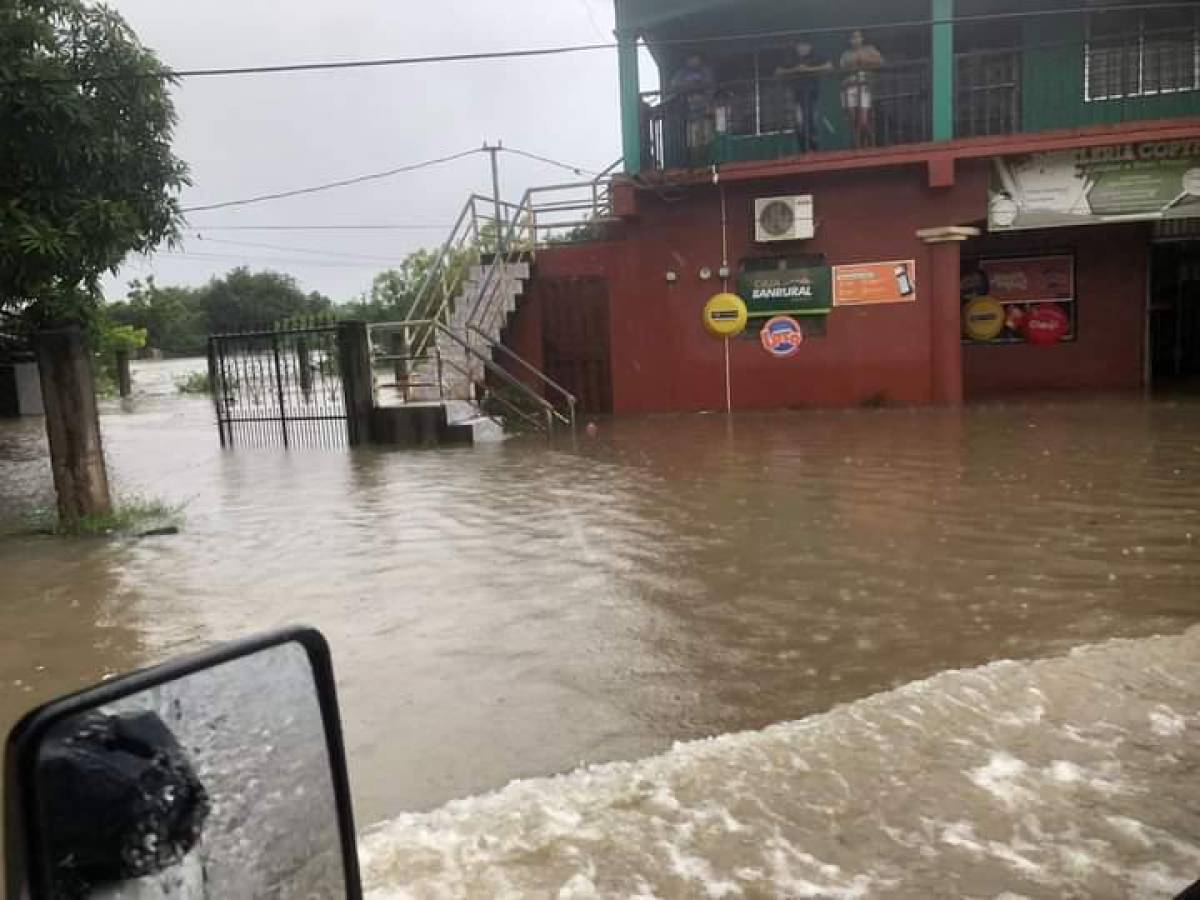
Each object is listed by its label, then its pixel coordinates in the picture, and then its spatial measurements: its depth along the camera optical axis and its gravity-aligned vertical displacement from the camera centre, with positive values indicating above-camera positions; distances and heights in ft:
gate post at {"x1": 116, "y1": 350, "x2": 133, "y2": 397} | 108.22 -1.59
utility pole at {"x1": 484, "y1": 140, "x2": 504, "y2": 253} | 58.23 +8.13
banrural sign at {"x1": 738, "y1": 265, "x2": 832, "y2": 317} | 54.13 +1.29
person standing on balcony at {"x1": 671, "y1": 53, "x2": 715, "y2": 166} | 52.34 +10.76
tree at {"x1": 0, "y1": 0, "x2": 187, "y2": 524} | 26.99 +5.30
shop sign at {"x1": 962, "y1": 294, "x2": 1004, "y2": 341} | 59.41 -0.86
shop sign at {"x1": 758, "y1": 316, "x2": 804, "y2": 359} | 54.90 -1.09
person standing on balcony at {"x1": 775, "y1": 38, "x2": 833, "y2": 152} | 52.60 +11.03
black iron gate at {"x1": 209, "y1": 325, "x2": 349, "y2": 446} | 53.98 -2.35
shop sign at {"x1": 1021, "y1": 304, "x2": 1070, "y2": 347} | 58.90 -1.53
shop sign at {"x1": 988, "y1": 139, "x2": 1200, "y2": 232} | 49.14 +5.31
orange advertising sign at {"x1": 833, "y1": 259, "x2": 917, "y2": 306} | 52.95 +1.38
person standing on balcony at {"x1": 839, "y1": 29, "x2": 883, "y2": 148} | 49.47 +10.92
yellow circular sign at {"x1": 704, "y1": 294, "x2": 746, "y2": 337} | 54.85 +0.31
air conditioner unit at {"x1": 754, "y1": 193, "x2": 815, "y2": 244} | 52.95 +5.03
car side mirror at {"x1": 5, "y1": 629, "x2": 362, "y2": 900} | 4.26 -2.00
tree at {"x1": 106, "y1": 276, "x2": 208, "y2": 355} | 129.18 +5.72
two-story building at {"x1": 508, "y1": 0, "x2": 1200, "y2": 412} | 49.80 +5.15
